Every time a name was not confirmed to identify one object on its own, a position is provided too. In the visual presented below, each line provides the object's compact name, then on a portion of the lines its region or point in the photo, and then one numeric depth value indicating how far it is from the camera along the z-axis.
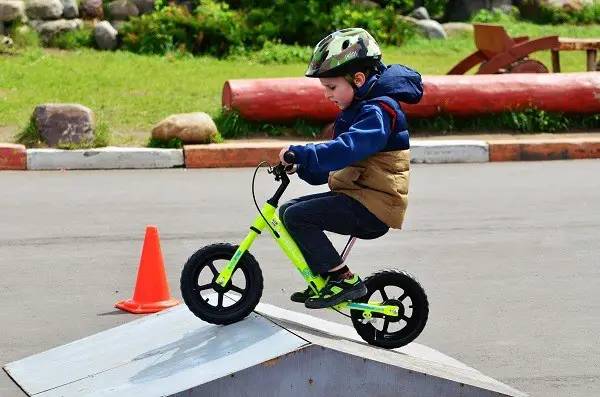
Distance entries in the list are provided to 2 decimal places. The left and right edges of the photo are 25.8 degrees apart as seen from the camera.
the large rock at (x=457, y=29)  20.31
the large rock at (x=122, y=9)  18.22
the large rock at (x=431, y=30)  19.81
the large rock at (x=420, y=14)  20.75
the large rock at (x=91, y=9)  18.17
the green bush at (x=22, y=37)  17.09
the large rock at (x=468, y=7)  21.80
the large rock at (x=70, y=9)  18.03
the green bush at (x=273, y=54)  16.97
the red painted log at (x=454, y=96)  12.80
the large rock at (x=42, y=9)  17.59
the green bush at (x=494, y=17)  21.19
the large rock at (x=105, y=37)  17.48
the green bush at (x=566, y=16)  21.41
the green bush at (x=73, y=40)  17.41
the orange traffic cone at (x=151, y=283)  7.08
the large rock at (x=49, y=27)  17.52
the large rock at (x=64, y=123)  12.05
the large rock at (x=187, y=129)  12.22
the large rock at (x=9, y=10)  17.14
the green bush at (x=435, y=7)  21.50
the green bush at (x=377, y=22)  18.36
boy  5.49
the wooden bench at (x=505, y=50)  15.10
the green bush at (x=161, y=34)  17.25
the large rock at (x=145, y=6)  18.36
